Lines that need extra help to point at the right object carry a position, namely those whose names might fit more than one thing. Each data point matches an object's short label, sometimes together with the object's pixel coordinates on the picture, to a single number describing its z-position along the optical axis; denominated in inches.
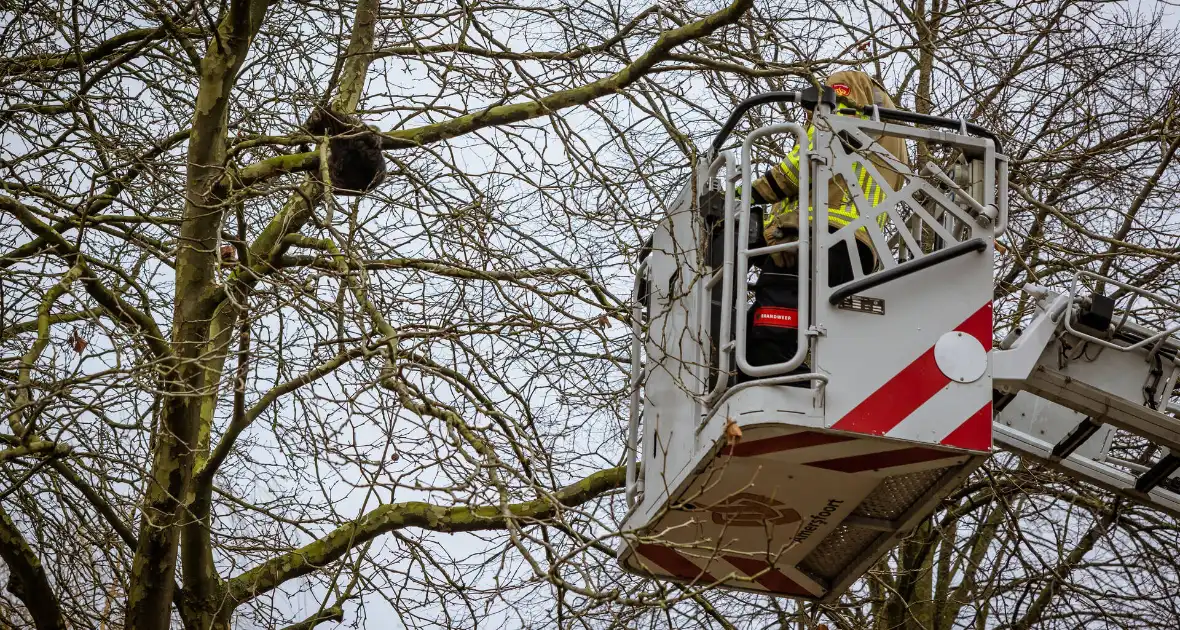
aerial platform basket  426.3
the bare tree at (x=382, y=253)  557.3
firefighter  446.6
